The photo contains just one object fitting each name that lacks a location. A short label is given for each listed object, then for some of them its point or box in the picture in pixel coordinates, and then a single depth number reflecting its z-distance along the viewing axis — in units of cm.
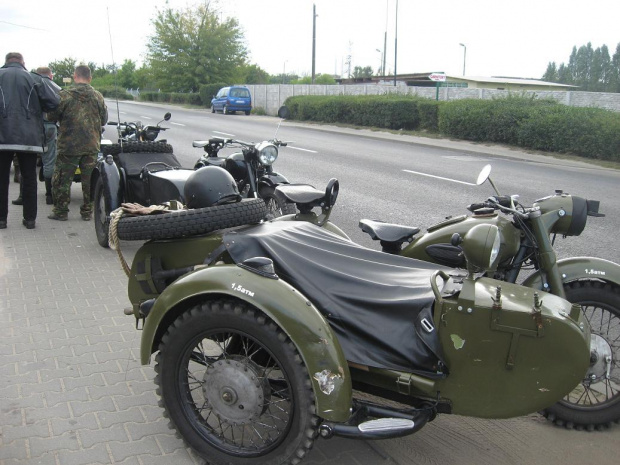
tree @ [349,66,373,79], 8370
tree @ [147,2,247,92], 5797
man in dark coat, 734
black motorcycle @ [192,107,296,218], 750
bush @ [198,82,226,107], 4972
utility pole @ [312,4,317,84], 4541
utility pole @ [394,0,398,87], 4521
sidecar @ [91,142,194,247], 635
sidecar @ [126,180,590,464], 261
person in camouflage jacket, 799
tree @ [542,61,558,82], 10775
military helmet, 344
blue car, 3925
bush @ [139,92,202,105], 5344
